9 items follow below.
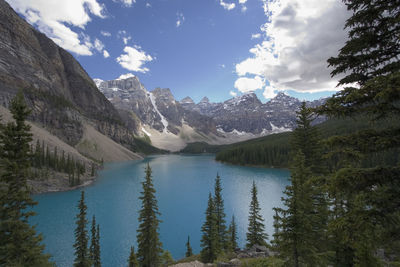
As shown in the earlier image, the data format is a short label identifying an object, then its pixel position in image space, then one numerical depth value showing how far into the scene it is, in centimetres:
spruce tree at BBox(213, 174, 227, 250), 2483
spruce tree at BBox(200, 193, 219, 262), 2044
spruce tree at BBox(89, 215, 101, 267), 2200
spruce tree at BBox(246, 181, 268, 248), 2469
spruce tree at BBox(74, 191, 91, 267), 1942
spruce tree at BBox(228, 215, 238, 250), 2679
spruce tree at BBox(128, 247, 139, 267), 1866
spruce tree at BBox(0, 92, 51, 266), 1119
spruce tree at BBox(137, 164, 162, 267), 1834
